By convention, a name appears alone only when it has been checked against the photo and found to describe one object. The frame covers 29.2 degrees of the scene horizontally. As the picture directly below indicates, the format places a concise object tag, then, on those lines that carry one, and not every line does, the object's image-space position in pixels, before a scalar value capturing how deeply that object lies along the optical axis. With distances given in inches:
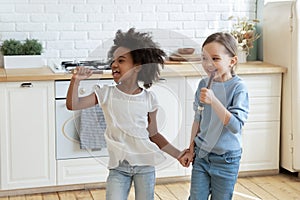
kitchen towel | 92.0
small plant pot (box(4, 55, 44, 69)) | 152.6
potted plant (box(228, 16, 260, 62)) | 170.6
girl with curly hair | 88.7
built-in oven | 143.3
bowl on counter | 97.5
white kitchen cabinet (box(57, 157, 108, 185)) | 148.1
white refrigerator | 155.1
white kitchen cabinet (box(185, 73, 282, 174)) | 159.2
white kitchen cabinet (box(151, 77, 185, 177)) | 93.4
